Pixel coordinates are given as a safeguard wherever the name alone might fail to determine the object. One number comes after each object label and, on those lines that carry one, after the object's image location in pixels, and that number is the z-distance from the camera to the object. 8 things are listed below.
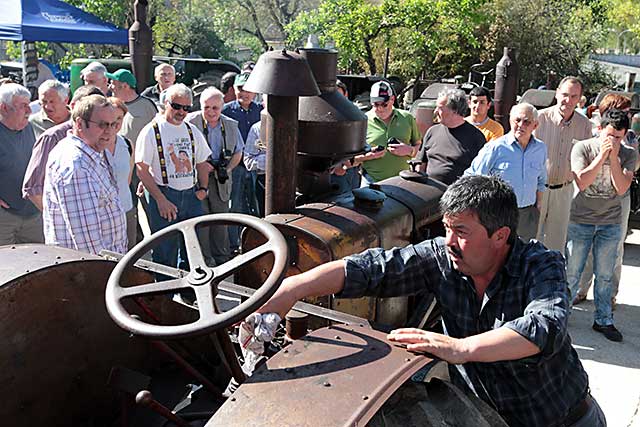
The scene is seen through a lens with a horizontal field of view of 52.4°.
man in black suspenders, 4.57
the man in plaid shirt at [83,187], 3.22
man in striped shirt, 5.01
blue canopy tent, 9.62
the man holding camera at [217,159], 5.23
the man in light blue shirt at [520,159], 4.32
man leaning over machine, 2.09
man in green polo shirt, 5.17
